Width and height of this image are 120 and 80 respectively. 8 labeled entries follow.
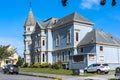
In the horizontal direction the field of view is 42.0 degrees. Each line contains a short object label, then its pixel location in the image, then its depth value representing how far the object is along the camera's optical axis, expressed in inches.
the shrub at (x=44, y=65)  1285.9
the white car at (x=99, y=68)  856.9
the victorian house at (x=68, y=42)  1102.2
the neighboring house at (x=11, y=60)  2054.3
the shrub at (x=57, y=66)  1109.0
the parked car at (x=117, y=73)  566.7
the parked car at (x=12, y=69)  968.4
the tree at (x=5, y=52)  1894.7
